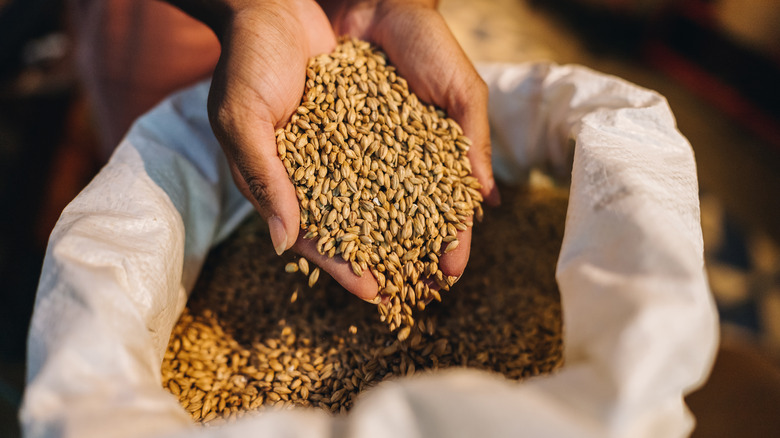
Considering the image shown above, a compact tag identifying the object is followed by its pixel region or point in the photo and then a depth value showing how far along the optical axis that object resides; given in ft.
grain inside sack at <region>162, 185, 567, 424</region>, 1.82
